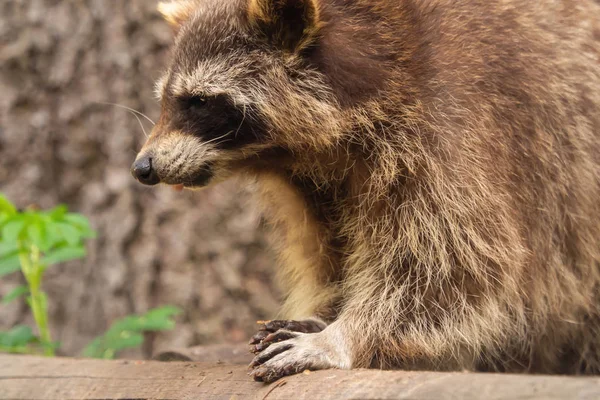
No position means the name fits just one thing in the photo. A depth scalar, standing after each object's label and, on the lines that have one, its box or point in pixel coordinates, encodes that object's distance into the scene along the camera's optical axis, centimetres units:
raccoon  438
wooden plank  266
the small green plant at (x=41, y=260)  499
